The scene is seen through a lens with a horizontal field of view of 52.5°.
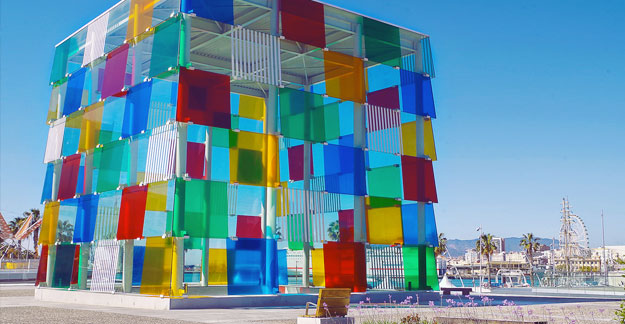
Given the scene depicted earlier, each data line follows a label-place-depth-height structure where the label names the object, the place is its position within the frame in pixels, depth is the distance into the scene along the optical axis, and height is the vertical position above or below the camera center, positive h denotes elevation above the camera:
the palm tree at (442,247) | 128.12 +8.62
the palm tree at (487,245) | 131.88 +9.25
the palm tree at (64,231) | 27.97 +2.44
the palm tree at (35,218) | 103.08 +11.40
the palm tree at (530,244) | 136.44 +9.78
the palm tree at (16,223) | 109.46 +10.85
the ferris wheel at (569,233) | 101.06 +9.05
